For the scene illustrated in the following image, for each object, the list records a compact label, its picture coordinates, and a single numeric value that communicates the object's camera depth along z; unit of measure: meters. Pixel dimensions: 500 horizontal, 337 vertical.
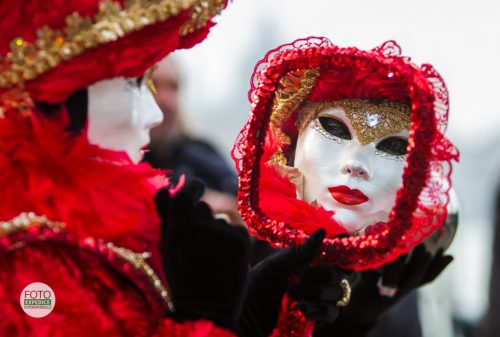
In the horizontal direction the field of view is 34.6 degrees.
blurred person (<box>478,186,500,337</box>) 2.67
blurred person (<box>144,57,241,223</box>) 3.00
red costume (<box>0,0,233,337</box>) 1.28
